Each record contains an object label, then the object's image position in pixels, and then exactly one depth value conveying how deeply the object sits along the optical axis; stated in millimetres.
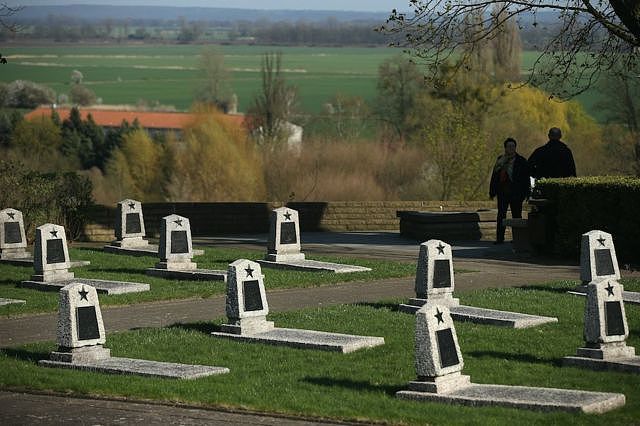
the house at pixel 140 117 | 138012
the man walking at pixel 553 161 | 25969
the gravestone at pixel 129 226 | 25891
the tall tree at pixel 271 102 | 114875
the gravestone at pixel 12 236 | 24109
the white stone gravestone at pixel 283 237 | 23344
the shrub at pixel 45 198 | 27625
